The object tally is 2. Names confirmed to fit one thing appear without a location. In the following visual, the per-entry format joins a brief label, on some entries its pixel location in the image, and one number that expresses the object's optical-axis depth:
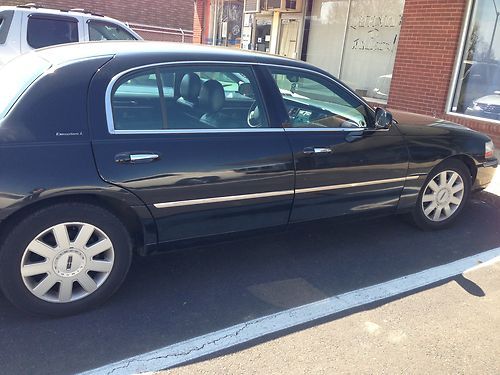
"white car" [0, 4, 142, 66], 8.27
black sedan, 2.71
